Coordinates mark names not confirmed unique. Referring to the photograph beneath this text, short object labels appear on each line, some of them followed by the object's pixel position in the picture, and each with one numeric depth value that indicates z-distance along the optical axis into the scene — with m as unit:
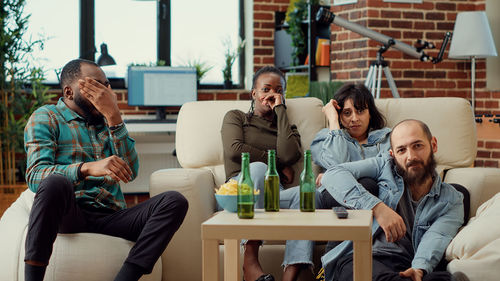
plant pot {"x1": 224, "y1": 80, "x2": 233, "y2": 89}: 6.04
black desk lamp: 5.40
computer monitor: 5.52
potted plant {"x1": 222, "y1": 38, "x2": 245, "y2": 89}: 6.04
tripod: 4.79
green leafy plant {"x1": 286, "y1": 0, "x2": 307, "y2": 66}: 5.49
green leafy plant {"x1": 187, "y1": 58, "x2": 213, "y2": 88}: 5.91
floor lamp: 4.91
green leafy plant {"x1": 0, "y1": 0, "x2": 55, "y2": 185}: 4.69
